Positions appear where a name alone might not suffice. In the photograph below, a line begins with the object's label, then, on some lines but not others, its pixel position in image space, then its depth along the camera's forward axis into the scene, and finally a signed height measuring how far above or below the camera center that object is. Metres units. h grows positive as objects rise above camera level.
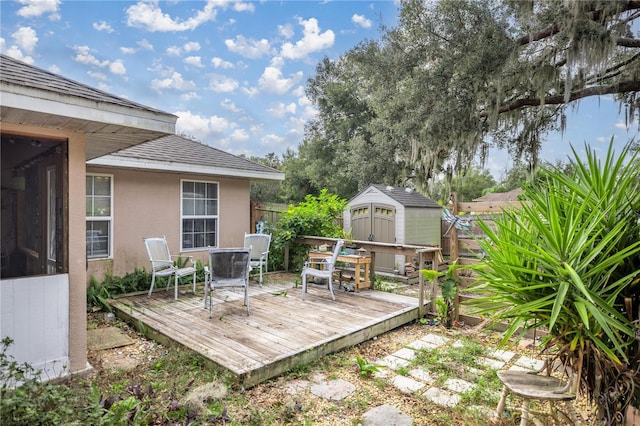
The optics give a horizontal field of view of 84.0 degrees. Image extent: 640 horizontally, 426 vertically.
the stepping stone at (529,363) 3.69 -1.61
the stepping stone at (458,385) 3.14 -1.57
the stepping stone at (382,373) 3.44 -1.59
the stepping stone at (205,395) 2.69 -1.46
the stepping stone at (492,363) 3.64 -1.59
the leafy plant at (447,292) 4.90 -1.11
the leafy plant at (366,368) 3.41 -1.51
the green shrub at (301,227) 7.86 -0.35
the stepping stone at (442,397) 2.91 -1.57
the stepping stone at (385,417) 2.61 -1.55
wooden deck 3.52 -1.42
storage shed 9.35 -0.19
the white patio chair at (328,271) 5.59 -0.94
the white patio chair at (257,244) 6.97 -0.64
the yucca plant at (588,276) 1.89 -0.36
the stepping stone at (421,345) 4.20 -1.61
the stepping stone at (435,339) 4.36 -1.61
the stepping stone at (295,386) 3.13 -1.58
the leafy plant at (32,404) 1.94 -1.12
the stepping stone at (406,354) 3.92 -1.61
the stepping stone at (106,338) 3.97 -1.49
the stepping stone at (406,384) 3.16 -1.58
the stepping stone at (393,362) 3.68 -1.60
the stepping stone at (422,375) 3.35 -1.59
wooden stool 2.14 -1.12
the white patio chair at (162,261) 5.70 -0.81
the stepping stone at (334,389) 3.04 -1.58
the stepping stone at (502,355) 3.86 -1.59
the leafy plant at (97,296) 5.30 -1.30
